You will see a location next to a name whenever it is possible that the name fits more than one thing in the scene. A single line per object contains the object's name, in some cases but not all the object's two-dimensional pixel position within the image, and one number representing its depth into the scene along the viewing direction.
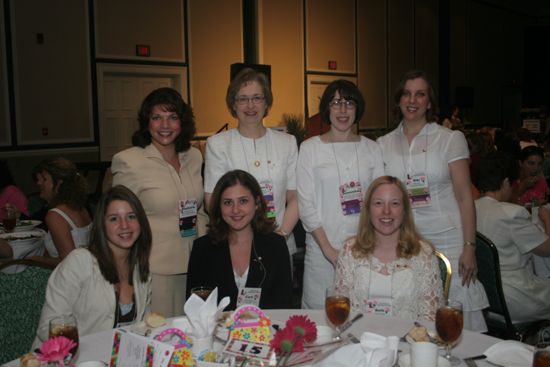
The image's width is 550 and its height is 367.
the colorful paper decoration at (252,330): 1.47
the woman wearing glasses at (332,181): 2.75
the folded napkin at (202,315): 1.58
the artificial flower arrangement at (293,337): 1.26
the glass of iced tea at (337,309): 1.69
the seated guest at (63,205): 3.27
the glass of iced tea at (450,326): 1.55
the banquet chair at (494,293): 2.68
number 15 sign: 1.38
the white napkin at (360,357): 1.31
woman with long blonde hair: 2.20
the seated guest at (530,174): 4.66
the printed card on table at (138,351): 1.24
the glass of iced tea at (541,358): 1.28
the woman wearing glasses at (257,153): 2.82
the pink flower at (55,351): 1.35
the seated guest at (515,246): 2.88
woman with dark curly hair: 2.71
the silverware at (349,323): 1.80
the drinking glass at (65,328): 1.52
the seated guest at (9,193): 4.87
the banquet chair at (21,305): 2.11
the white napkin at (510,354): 1.50
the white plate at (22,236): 3.48
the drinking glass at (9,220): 3.69
